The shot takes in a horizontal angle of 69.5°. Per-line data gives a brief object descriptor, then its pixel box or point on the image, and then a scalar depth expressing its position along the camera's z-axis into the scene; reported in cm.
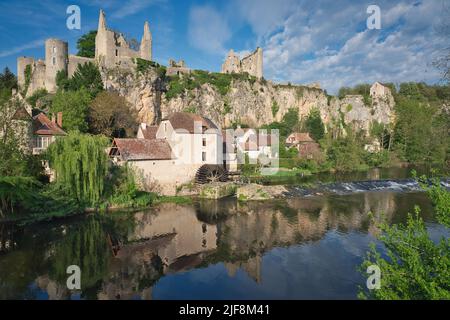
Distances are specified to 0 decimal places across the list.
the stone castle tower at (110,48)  4472
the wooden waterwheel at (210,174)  2973
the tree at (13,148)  2022
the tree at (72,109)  3118
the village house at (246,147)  3997
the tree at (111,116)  3509
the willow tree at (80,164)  2133
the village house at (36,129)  2325
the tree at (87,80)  4069
